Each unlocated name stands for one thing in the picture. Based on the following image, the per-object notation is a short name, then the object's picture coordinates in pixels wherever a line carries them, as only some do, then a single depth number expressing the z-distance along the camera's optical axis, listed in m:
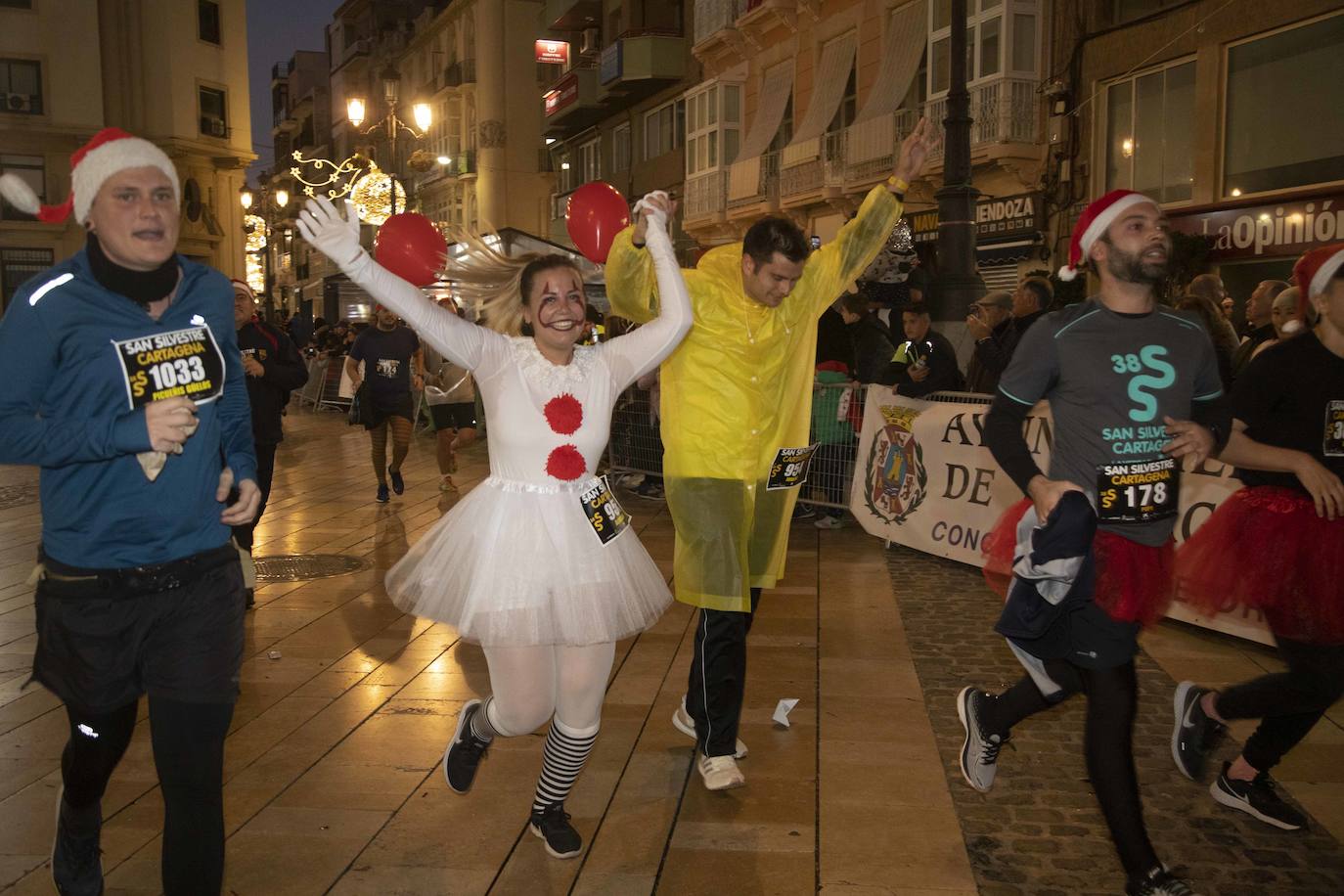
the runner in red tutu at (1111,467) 3.48
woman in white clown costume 3.69
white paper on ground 5.09
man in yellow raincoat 4.43
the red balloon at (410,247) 3.96
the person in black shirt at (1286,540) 3.84
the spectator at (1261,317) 7.37
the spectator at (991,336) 8.63
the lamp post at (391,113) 20.31
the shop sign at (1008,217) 18.91
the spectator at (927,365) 9.05
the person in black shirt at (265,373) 7.51
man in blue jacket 2.88
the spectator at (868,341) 10.35
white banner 8.23
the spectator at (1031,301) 8.68
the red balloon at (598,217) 4.35
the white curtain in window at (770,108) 26.53
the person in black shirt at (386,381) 11.99
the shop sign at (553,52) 40.91
